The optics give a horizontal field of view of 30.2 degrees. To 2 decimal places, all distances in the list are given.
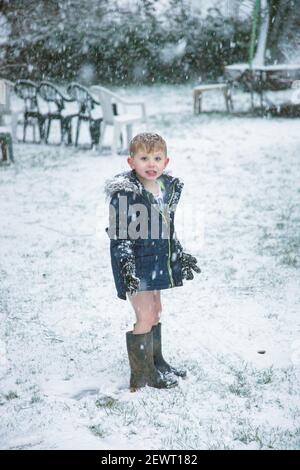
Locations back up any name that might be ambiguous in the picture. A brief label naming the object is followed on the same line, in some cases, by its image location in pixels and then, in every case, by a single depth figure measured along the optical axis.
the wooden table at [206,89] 12.58
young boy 2.74
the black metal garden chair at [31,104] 10.78
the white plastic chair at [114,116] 9.26
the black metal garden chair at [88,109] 9.85
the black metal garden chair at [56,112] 10.34
